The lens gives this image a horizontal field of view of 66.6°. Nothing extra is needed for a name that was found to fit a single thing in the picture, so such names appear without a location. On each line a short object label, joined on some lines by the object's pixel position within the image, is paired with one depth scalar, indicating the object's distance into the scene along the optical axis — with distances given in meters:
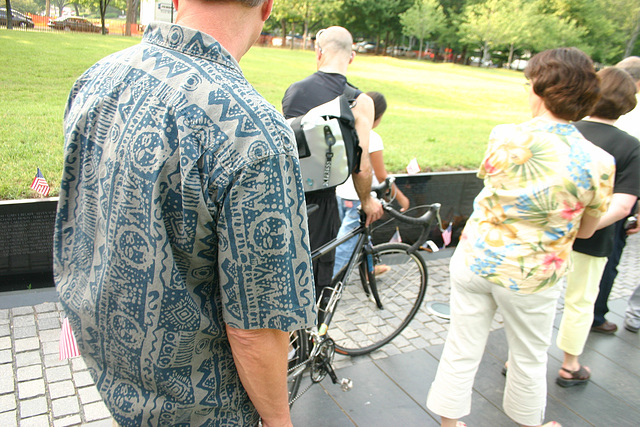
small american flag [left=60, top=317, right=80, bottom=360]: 2.87
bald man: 3.00
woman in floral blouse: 2.18
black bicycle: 2.81
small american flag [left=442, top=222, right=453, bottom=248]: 5.81
